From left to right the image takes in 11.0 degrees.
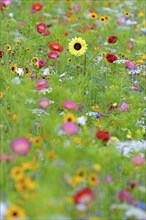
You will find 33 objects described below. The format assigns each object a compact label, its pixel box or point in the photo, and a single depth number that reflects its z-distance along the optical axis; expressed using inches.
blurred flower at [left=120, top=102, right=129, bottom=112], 215.5
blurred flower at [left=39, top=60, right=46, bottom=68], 248.6
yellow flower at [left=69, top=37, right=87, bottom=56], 251.2
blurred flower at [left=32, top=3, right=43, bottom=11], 327.7
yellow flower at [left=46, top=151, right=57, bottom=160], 133.2
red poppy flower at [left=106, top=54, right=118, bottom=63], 257.2
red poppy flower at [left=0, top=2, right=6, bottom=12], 325.6
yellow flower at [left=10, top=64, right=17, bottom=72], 233.8
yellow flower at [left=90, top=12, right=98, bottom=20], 335.5
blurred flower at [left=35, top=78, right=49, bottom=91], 189.5
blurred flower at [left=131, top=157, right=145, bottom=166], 149.8
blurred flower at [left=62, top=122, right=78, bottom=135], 140.2
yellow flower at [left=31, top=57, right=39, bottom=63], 251.6
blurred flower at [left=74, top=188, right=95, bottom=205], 119.0
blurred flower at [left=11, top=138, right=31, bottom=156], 131.1
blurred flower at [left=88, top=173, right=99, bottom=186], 127.4
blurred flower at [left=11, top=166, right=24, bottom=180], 121.3
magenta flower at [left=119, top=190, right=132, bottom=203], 137.9
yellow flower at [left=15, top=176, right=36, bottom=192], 117.6
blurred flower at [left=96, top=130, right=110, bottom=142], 164.4
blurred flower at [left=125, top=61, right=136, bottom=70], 264.8
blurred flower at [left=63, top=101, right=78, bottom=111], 170.5
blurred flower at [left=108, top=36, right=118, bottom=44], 282.4
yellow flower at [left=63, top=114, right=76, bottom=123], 152.4
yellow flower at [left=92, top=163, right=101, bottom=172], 129.1
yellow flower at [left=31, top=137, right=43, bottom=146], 150.5
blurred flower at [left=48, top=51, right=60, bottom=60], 253.5
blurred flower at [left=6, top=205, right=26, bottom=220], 115.3
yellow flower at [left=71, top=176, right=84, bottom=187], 124.9
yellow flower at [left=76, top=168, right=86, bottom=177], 130.1
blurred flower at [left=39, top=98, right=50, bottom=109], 176.6
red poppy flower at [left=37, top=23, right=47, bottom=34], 285.0
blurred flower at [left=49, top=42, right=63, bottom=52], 256.8
